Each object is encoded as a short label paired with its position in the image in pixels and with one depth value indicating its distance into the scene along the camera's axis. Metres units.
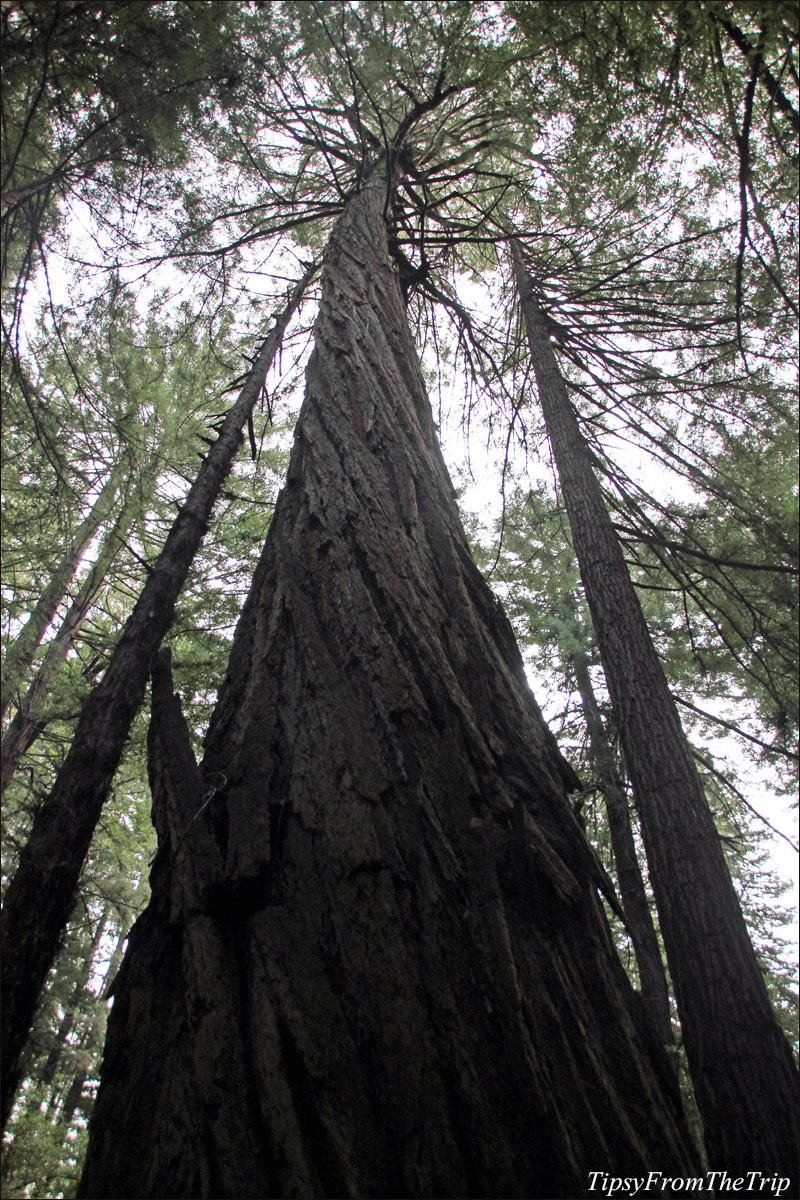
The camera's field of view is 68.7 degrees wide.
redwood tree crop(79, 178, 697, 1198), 0.85
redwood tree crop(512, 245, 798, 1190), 2.05
